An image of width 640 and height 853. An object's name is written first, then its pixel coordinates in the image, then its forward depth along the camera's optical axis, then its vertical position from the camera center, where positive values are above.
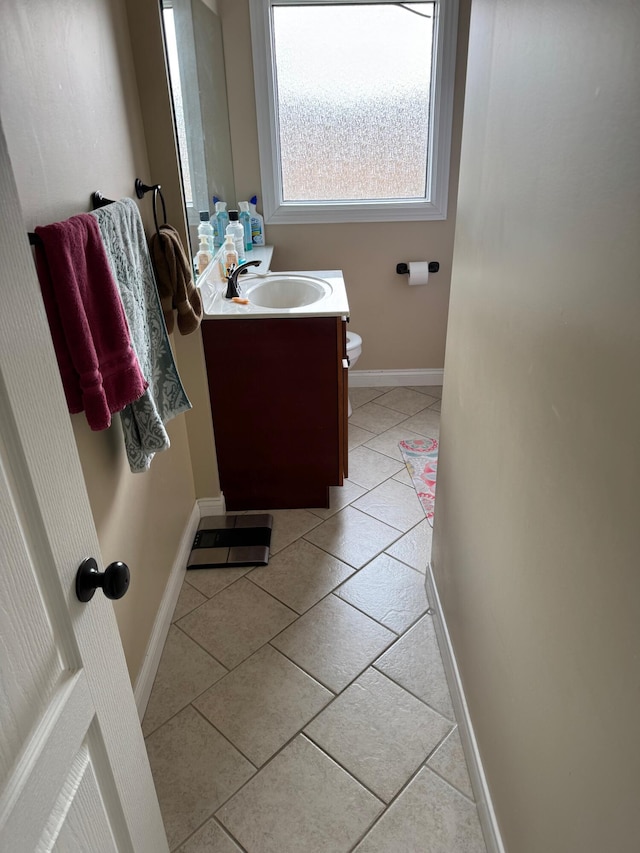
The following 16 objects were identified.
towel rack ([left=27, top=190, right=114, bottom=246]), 1.53 -0.16
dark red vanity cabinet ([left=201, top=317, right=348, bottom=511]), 2.35 -1.02
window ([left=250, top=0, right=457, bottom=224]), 3.05 +0.07
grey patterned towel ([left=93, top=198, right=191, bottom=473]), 1.54 -0.47
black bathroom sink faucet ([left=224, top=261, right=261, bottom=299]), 2.50 -0.57
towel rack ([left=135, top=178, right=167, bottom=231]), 1.87 -0.17
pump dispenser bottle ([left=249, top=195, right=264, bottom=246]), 3.29 -0.48
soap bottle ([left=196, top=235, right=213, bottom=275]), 2.47 -0.47
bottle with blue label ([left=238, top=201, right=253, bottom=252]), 3.19 -0.44
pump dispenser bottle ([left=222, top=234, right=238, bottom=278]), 2.78 -0.54
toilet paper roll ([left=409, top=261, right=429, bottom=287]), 3.48 -0.76
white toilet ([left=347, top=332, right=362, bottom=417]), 3.23 -1.06
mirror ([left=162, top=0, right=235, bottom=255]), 2.16 +0.10
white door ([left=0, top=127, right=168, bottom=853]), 0.70 -0.55
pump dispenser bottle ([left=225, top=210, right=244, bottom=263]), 2.94 -0.46
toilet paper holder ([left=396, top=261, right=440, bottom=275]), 3.53 -0.76
